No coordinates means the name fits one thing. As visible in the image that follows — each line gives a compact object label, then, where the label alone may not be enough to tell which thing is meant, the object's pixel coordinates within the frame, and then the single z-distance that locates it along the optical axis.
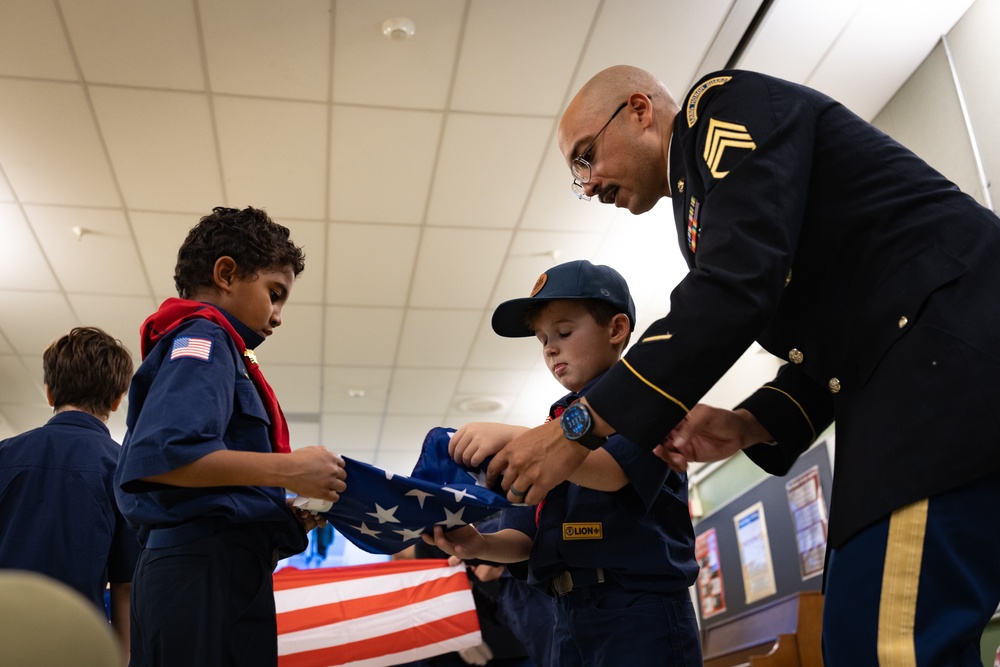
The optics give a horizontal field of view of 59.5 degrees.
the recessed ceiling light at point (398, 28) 3.86
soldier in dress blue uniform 1.06
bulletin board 5.93
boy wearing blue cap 1.61
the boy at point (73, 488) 2.24
